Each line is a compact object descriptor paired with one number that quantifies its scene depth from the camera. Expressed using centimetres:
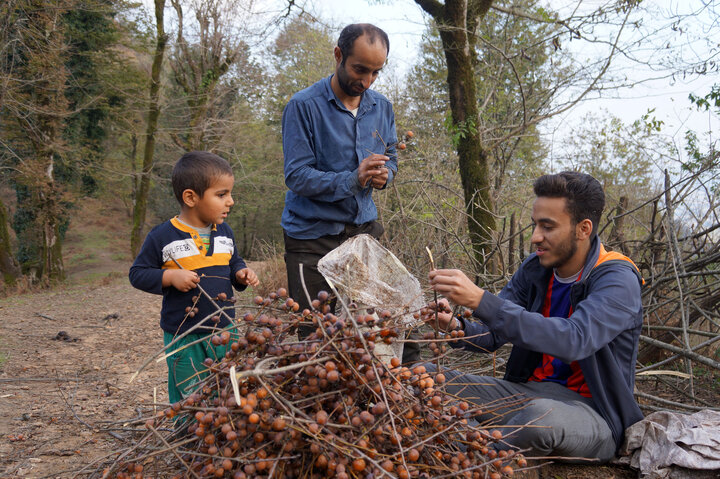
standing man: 282
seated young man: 214
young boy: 267
